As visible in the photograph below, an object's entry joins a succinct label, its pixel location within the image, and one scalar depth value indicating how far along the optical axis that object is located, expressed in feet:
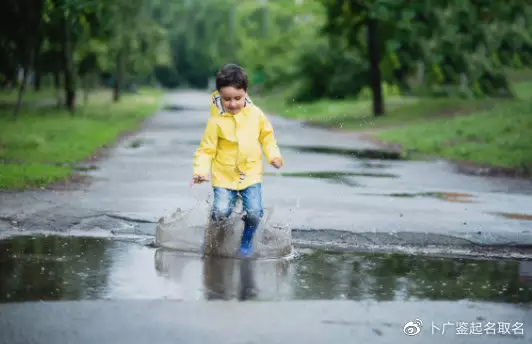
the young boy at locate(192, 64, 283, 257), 26.50
